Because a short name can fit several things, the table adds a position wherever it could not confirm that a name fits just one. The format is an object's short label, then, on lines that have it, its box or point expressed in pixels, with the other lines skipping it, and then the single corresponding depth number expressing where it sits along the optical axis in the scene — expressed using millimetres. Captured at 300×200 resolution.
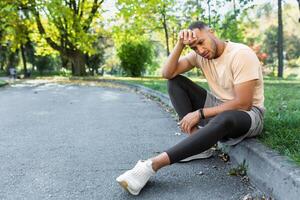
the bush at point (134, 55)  23812
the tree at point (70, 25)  19408
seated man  2936
